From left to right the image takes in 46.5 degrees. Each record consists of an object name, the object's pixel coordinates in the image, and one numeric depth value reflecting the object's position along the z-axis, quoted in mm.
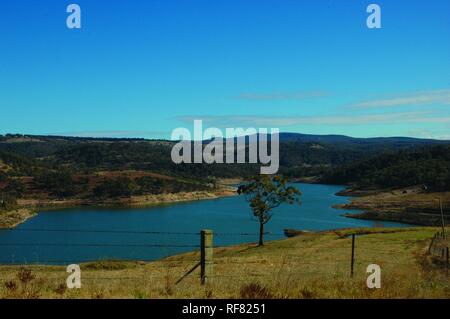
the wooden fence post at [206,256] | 11391
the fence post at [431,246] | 32850
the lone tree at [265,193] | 59781
